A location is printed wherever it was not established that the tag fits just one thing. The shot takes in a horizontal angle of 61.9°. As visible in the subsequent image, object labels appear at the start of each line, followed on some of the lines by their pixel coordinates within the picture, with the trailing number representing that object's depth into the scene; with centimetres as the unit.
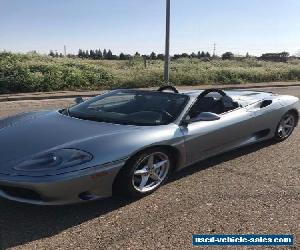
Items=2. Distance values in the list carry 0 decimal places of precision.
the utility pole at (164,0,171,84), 1061
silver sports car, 217
